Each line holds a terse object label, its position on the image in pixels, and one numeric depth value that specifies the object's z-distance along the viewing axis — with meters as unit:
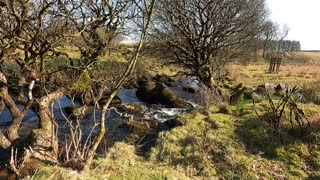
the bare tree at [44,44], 7.11
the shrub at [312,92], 13.82
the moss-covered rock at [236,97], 15.07
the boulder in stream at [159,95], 17.48
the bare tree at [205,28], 18.34
